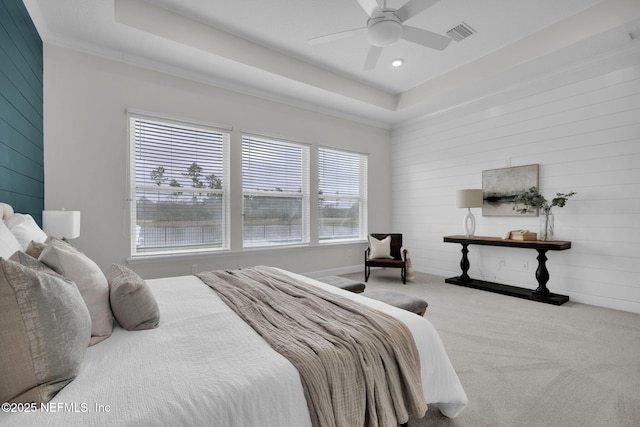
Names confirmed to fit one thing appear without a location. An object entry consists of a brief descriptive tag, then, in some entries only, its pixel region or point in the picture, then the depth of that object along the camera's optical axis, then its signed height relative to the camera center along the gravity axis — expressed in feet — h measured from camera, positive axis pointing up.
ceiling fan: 7.93 +5.33
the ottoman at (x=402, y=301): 8.00 -2.38
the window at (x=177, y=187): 11.82 +1.13
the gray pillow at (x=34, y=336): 2.69 -1.19
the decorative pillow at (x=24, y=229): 5.51 -0.31
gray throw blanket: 3.66 -1.92
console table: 12.12 -2.63
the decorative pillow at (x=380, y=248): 16.46 -1.88
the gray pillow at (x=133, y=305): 4.58 -1.42
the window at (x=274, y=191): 14.40 +1.14
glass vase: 13.03 -0.48
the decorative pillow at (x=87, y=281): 4.15 -0.98
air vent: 11.06 +6.95
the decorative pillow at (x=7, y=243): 4.26 -0.46
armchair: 15.52 -2.29
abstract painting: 13.84 +1.36
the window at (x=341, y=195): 17.20 +1.14
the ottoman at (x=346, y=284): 10.06 -2.39
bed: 2.82 -1.83
